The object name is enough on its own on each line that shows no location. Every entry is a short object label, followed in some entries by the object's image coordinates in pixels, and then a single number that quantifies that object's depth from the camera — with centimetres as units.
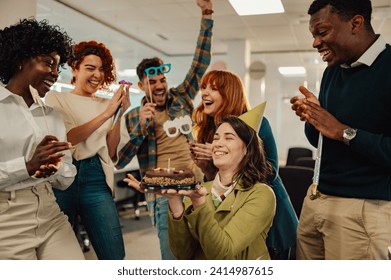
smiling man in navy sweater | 125
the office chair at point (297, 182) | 212
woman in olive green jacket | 131
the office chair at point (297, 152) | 526
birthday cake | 120
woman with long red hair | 152
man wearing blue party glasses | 161
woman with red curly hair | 160
